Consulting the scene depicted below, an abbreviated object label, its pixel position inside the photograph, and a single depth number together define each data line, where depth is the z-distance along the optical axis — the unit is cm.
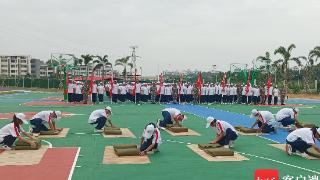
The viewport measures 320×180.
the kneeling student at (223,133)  1311
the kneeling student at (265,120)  1638
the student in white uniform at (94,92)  3300
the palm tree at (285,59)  5030
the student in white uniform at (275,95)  3416
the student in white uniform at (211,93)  3428
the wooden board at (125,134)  1561
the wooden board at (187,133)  1617
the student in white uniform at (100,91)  3331
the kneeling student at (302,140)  1159
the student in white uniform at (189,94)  3431
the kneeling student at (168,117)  1777
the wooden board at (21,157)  1097
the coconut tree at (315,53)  5433
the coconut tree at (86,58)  6900
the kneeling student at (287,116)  1711
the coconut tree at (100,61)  6956
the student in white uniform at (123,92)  3359
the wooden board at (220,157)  1142
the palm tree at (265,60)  5238
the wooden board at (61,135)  1543
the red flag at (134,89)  3338
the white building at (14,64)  14675
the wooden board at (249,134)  1633
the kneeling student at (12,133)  1263
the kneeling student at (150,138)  1213
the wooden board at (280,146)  1326
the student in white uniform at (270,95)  3397
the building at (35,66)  14838
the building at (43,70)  15012
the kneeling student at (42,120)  1577
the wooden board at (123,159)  1099
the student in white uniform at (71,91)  3266
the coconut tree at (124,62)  7356
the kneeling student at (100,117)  1653
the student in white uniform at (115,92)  3334
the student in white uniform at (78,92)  3281
